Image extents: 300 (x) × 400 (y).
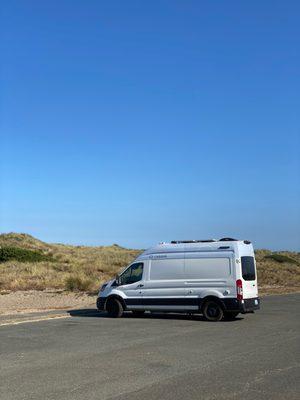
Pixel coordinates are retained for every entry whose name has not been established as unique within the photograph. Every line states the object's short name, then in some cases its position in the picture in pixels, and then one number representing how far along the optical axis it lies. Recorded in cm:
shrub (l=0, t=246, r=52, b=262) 4450
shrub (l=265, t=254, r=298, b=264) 6347
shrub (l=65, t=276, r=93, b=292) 3030
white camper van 1769
